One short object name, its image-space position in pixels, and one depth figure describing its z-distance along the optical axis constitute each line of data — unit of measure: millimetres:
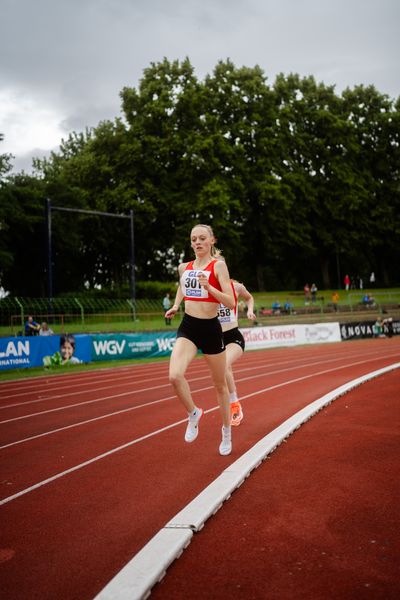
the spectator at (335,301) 39250
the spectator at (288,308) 35562
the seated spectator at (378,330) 32750
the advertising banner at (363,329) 31609
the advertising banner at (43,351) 17312
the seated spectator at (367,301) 40906
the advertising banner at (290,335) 26297
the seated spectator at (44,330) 19750
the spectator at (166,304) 26928
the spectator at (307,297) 39369
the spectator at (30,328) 19406
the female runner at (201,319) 5113
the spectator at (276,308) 34550
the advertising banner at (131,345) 20625
